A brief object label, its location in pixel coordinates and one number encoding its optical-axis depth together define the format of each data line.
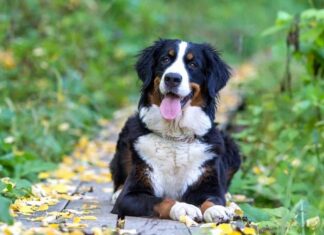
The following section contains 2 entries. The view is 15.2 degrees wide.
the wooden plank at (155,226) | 7.24
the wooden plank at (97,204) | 7.67
